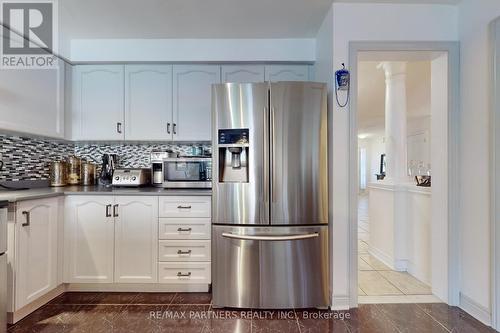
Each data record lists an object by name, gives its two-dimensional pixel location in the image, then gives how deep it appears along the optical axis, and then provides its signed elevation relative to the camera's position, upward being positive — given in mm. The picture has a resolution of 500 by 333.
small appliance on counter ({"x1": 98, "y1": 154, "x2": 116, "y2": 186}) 2760 -8
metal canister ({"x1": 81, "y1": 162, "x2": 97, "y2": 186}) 2847 -63
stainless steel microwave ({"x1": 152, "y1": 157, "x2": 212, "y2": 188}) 2516 -36
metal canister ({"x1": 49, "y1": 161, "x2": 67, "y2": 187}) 2631 -48
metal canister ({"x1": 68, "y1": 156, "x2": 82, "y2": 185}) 2781 -19
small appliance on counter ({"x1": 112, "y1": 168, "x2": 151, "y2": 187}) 2600 -87
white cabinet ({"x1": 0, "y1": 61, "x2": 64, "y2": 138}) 2045 +575
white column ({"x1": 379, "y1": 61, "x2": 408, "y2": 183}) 2949 +479
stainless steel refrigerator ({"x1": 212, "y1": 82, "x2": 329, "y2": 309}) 2027 -268
